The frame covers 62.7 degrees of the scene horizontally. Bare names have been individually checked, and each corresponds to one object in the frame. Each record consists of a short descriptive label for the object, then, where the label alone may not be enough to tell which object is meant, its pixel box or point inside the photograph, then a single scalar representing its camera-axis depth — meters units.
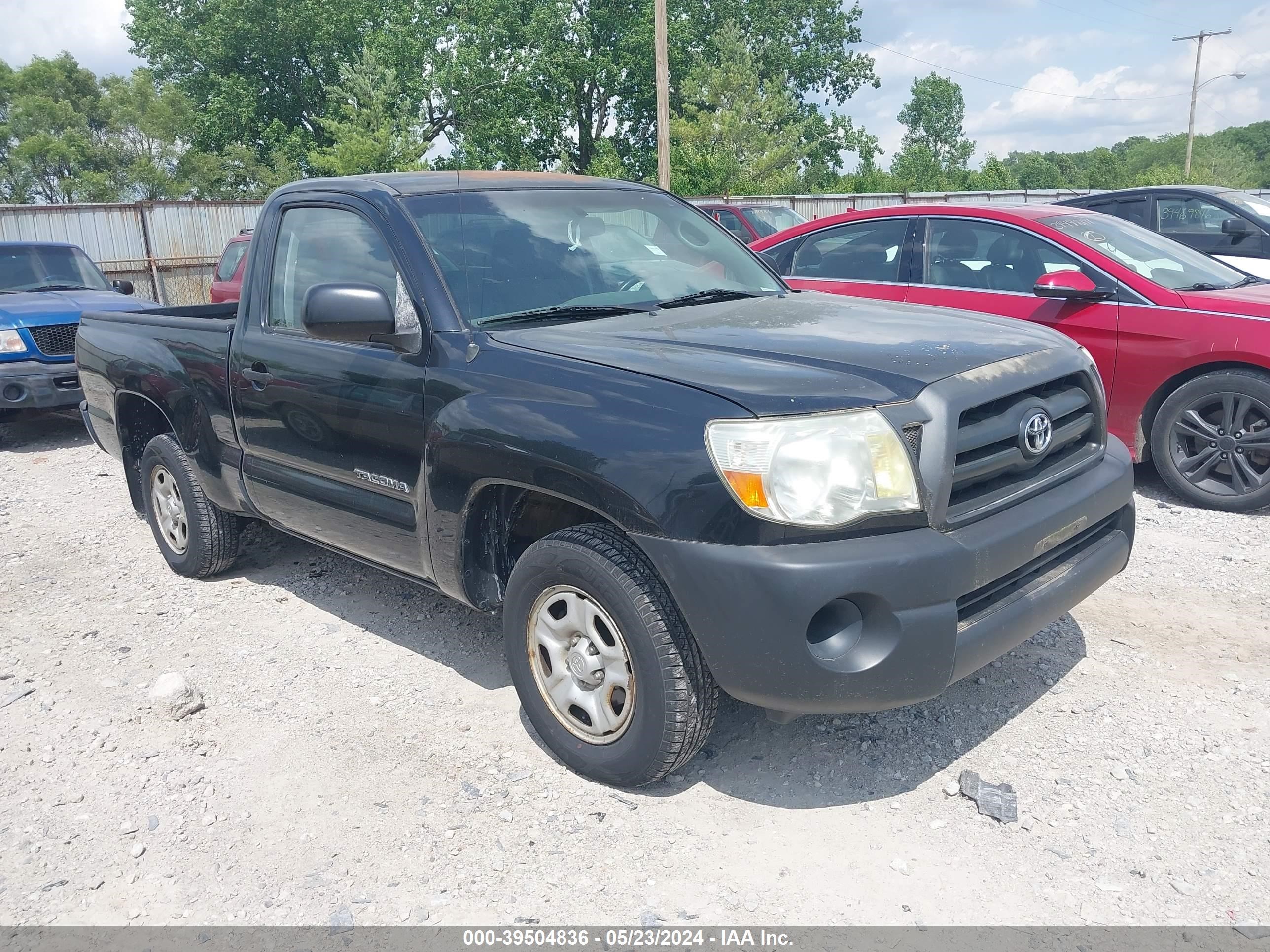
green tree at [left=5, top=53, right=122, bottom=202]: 45.97
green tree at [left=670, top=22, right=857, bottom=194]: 34.38
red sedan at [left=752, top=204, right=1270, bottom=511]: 5.60
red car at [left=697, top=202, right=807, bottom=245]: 13.91
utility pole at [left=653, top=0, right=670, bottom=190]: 20.86
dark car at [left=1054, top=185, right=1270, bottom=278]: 9.13
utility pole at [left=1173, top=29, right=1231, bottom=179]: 48.84
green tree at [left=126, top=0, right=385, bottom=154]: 41.91
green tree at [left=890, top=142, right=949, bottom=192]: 44.62
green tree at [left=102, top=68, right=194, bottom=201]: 43.09
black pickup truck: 2.73
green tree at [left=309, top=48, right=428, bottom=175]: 29.47
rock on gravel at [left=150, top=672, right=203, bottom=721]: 3.86
